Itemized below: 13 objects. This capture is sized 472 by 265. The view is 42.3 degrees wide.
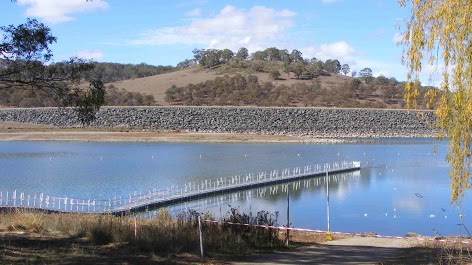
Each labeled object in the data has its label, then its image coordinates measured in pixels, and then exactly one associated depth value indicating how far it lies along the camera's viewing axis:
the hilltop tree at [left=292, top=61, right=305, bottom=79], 135.75
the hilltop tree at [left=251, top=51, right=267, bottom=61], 180.85
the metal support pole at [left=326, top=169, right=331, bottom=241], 14.43
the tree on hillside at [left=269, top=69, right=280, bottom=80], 134.12
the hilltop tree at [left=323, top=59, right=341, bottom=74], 160.62
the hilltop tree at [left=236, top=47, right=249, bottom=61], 181.15
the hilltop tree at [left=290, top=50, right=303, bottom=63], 182.38
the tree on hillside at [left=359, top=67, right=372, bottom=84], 136.25
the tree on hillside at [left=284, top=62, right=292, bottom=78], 139.38
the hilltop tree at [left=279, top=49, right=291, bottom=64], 181.85
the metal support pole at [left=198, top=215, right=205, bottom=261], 9.25
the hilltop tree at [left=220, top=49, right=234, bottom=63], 159.04
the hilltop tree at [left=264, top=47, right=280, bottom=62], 182.50
